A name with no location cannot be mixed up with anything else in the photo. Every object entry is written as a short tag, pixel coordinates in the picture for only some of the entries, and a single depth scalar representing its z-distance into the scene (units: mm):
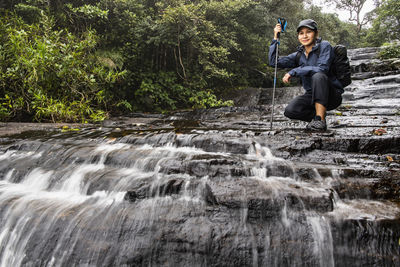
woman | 3449
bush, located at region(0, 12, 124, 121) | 5844
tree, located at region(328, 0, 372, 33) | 27833
